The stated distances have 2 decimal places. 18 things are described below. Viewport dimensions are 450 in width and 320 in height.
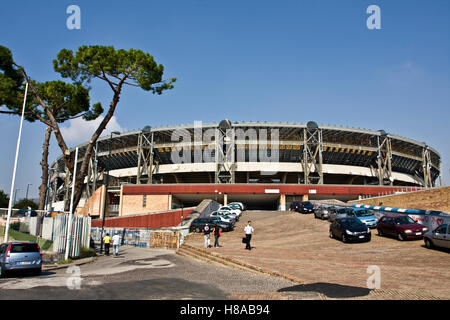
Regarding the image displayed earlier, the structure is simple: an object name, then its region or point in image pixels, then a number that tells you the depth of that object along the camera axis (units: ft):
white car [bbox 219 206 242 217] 117.50
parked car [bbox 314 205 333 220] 89.84
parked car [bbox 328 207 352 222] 77.82
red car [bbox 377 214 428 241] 55.67
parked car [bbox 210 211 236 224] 95.50
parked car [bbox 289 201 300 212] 119.24
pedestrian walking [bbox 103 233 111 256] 73.03
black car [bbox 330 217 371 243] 57.72
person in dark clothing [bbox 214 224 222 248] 64.44
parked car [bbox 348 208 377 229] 70.33
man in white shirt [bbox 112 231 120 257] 71.67
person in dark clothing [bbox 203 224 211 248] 63.98
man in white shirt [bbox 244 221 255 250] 59.21
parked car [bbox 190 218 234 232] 91.36
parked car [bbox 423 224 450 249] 45.85
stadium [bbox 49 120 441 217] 167.84
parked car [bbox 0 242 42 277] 42.68
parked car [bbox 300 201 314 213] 110.42
